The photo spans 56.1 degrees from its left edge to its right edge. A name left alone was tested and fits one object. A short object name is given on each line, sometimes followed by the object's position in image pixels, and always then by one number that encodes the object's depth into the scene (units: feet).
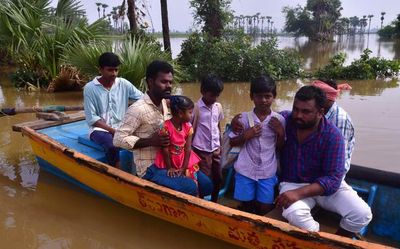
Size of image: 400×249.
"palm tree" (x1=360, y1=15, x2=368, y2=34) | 323.78
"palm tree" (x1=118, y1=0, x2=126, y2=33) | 39.97
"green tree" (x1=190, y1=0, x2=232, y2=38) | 49.56
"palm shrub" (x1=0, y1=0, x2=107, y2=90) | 30.68
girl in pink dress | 10.03
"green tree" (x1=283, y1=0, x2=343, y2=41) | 169.23
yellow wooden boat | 7.91
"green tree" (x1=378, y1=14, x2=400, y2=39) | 138.21
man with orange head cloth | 9.73
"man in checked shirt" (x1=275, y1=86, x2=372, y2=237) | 8.48
